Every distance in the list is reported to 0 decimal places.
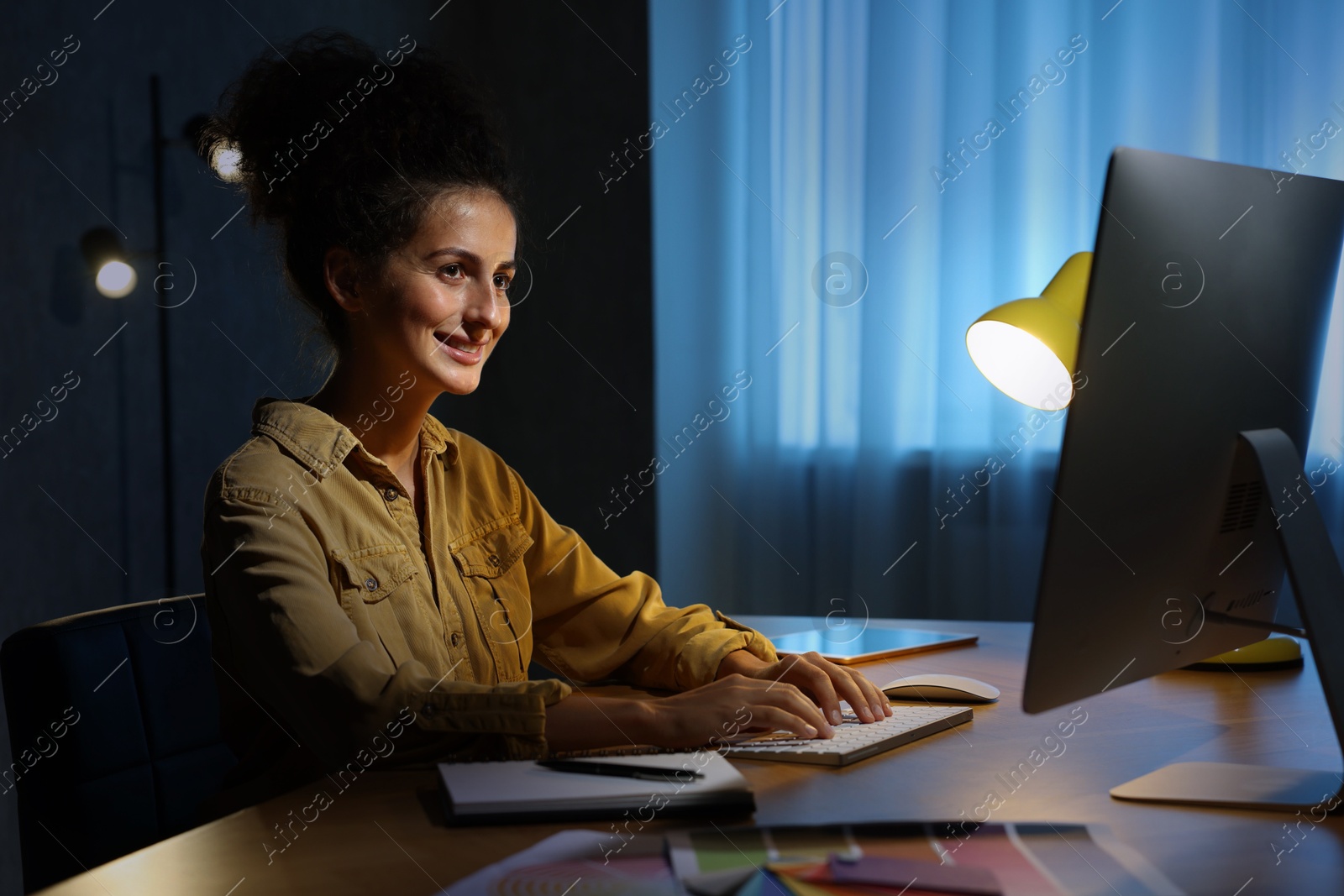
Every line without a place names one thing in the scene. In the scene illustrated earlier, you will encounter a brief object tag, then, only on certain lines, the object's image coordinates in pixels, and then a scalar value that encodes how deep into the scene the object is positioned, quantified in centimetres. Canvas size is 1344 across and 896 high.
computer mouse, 113
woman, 108
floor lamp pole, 234
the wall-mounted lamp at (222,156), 142
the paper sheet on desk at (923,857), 64
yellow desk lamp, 126
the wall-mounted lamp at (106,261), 217
